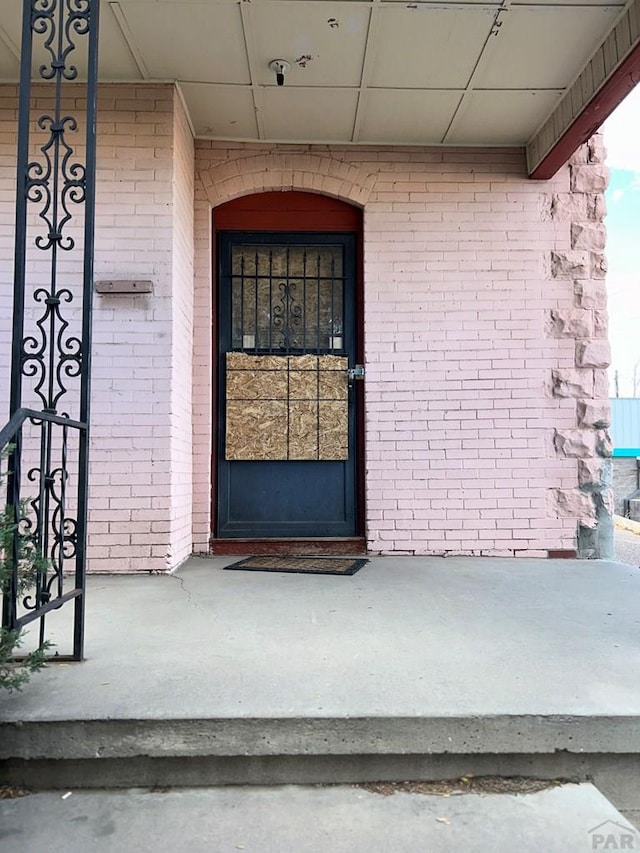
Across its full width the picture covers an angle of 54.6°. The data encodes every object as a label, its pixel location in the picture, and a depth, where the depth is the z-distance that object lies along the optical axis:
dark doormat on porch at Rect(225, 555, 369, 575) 3.57
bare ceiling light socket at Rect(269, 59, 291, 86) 3.48
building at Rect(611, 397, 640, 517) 13.89
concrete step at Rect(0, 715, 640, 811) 1.60
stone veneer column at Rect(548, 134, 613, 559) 4.18
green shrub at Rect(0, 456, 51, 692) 1.56
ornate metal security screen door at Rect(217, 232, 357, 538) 4.24
